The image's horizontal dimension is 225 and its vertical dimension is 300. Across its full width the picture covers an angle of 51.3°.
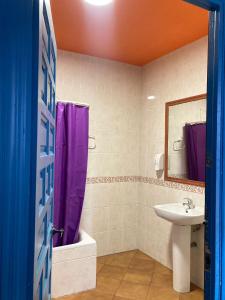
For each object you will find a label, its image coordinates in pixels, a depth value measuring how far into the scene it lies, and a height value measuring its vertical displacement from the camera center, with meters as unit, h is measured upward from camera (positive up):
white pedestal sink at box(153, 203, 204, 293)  2.39 -1.05
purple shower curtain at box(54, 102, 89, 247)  2.61 -0.23
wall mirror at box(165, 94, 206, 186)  2.57 +0.11
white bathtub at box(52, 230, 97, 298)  2.29 -1.21
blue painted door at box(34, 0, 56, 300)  0.97 -0.14
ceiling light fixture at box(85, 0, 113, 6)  1.91 +1.20
